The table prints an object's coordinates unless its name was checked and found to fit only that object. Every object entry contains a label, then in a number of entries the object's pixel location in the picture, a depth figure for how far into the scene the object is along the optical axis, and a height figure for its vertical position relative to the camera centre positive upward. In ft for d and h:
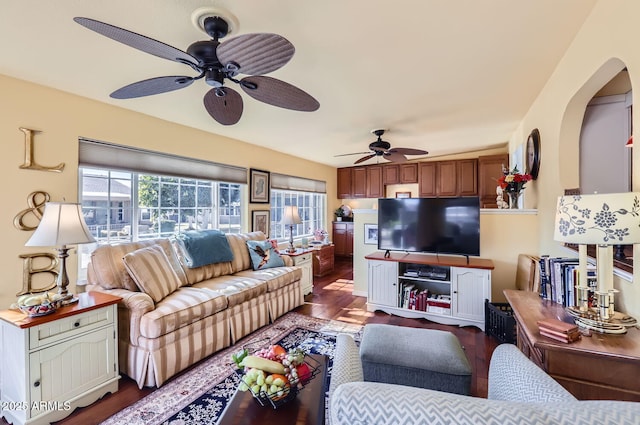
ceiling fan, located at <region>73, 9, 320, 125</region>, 3.98 +2.44
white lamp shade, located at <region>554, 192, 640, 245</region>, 3.70 -0.07
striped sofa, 6.74 -2.63
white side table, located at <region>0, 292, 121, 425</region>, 5.34 -3.01
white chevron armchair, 1.86 -1.39
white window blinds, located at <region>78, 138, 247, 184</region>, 8.40 +1.82
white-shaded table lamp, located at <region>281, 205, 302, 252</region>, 14.33 -0.18
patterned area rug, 5.70 -4.08
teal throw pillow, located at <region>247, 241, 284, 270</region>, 11.49 -1.76
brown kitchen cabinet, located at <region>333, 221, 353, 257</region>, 22.09 -1.93
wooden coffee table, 3.84 -2.82
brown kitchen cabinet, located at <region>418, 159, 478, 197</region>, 18.79 +2.45
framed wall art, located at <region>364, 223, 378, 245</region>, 13.33 -0.97
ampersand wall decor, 7.04 +0.06
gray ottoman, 5.32 -2.91
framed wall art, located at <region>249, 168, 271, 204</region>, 14.17 +1.41
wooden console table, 3.65 -2.05
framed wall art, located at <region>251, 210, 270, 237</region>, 14.29 -0.39
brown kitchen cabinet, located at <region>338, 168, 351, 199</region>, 23.03 +2.52
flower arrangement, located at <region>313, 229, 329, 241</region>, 19.20 -1.47
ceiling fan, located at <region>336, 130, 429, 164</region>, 12.45 +2.79
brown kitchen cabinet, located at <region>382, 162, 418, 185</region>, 20.67 +3.01
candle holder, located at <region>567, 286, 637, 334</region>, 4.17 -1.62
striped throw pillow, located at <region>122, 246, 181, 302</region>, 7.53 -1.63
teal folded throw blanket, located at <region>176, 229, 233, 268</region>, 9.58 -1.20
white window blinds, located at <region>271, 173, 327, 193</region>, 16.16 +1.94
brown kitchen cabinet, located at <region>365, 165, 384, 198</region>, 21.83 +2.42
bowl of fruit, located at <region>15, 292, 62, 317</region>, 5.55 -1.84
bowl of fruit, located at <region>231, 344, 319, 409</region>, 3.98 -2.38
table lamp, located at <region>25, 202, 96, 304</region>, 5.81 -0.38
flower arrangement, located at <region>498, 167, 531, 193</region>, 10.13 +1.20
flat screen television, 10.42 -0.45
